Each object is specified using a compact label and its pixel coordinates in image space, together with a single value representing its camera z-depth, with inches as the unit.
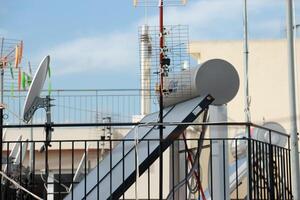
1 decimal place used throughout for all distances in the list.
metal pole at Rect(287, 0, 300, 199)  756.6
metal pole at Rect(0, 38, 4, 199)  551.7
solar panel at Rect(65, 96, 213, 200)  534.6
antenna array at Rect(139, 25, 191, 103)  538.0
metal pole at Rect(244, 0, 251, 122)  1192.2
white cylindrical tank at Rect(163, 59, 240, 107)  587.2
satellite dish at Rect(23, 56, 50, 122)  605.6
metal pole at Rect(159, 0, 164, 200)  527.5
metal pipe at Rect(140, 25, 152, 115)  544.7
